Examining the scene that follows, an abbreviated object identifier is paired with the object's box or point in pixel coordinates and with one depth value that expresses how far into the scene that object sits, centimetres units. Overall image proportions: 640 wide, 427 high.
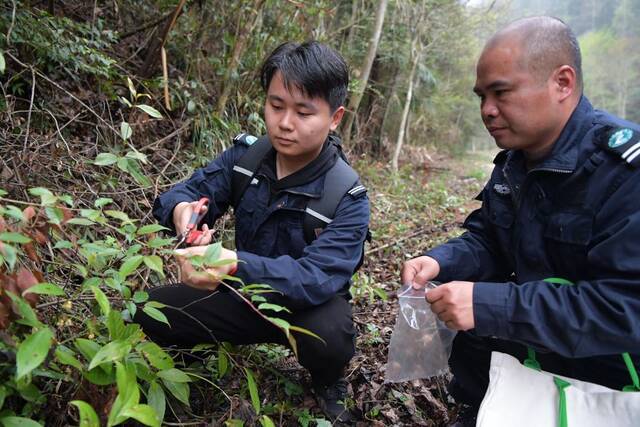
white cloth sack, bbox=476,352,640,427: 130
